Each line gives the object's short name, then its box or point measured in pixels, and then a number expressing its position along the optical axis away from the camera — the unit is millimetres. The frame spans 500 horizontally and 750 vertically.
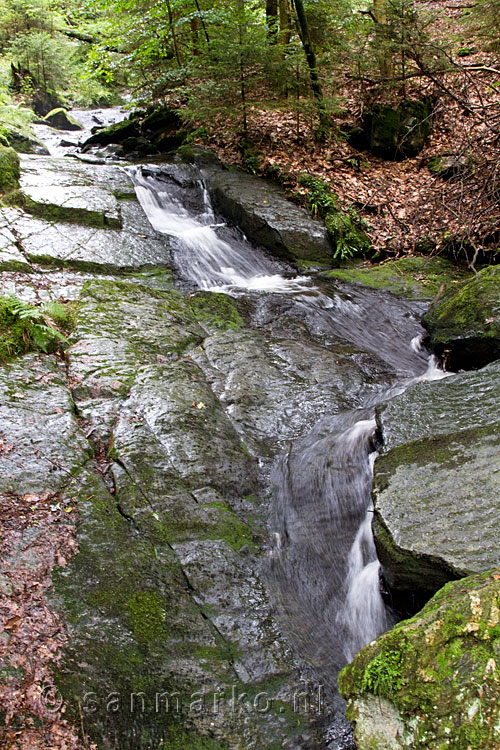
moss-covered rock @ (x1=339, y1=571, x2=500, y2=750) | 1752
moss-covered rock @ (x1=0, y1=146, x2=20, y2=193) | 7938
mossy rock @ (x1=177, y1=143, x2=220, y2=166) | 11133
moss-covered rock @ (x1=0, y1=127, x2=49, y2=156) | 11952
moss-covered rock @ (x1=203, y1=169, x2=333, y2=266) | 8641
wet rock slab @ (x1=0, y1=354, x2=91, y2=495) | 3324
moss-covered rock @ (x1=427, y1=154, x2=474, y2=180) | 9257
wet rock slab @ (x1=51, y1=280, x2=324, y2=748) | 2459
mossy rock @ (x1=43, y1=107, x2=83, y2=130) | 19016
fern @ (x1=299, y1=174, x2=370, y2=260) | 8852
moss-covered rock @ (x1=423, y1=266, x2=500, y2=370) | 5500
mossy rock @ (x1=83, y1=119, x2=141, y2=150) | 14102
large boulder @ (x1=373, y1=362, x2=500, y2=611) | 2934
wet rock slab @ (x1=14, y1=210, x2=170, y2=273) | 7023
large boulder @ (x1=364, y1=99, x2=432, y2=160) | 11055
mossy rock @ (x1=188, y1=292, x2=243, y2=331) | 6391
